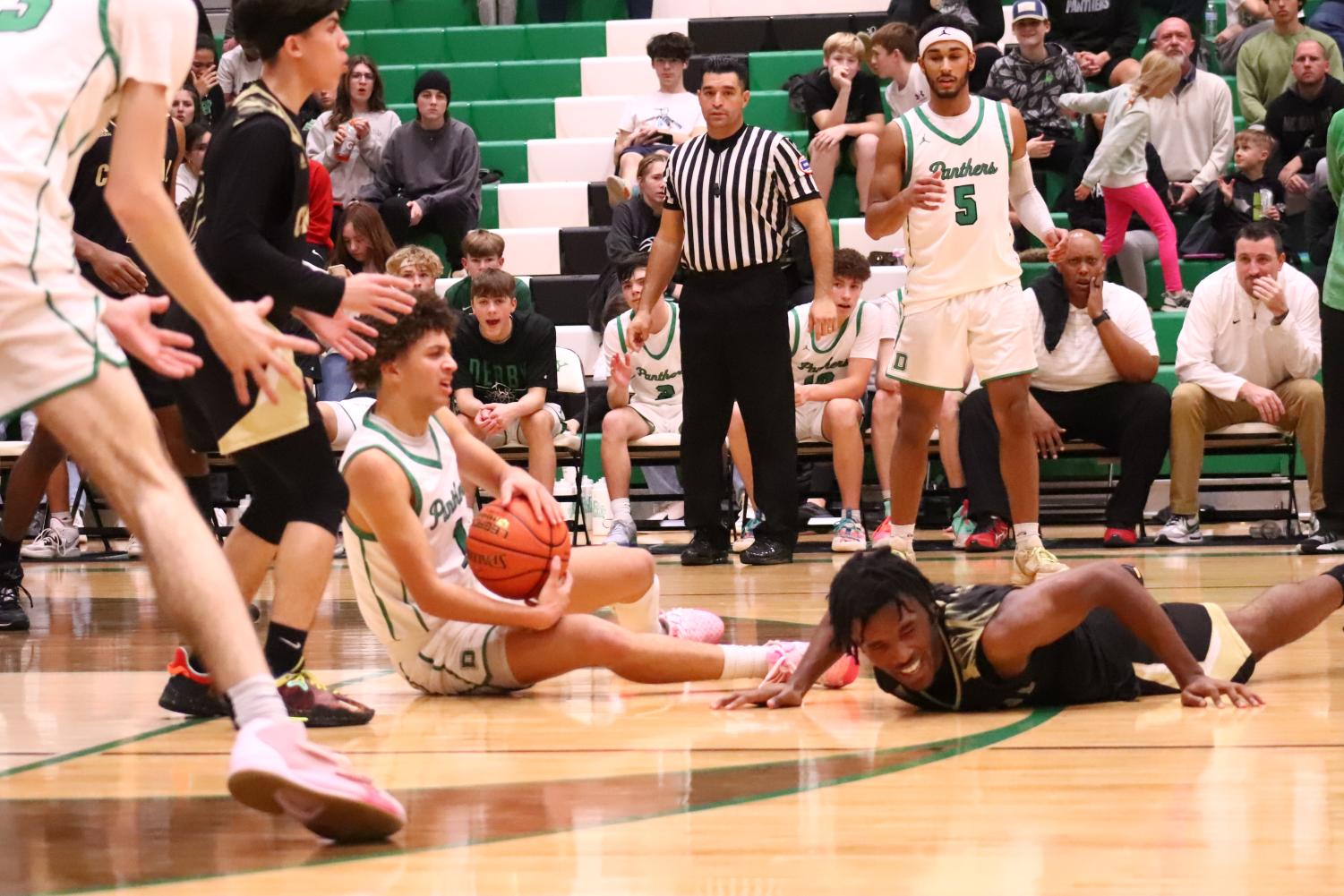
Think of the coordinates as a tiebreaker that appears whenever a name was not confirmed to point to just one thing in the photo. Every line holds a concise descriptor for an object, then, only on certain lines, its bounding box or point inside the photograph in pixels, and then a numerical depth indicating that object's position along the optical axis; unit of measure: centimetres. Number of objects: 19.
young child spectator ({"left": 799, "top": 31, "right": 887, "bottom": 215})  2067
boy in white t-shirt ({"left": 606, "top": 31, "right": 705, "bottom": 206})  2161
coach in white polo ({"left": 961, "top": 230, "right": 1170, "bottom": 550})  1656
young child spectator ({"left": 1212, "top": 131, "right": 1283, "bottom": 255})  2020
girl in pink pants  1935
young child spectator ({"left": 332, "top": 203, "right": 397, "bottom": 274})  1915
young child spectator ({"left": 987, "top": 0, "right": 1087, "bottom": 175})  2060
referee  1488
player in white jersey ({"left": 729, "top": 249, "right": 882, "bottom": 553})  1714
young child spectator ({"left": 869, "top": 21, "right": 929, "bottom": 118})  2145
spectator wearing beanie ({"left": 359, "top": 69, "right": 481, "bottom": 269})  2127
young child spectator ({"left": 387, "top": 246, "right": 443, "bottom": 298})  1667
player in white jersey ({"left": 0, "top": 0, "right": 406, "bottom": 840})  541
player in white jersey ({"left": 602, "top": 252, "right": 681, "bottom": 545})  1731
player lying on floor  728
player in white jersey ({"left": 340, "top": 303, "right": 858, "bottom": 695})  809
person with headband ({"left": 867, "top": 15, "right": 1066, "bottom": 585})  1277
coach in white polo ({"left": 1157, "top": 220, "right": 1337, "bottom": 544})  1663
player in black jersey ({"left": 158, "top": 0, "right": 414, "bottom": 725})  741
